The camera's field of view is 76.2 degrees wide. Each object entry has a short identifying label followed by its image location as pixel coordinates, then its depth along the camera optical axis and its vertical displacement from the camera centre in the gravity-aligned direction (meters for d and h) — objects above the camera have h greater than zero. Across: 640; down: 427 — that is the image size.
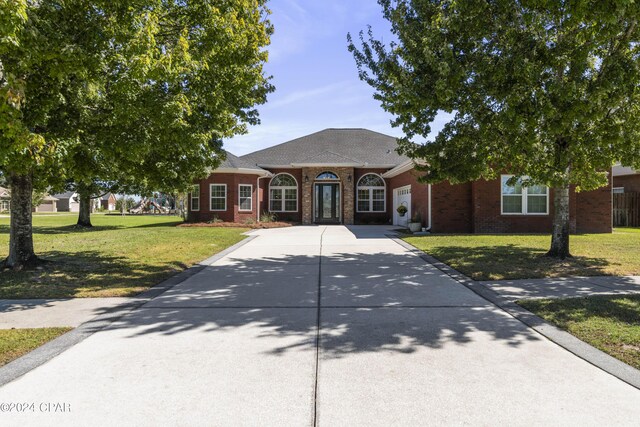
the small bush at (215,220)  23.44 -0.54
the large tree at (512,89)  6.97 +2.23
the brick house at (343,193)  17.72 +1.00
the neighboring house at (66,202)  79.73 +1.80
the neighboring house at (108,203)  91.25 +1.85
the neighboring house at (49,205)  78.56 +1.19
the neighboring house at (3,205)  67.38 +1.08
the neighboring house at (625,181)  24.70 +1.84
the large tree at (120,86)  5.66 +2.02
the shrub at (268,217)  25.19 -0.40
